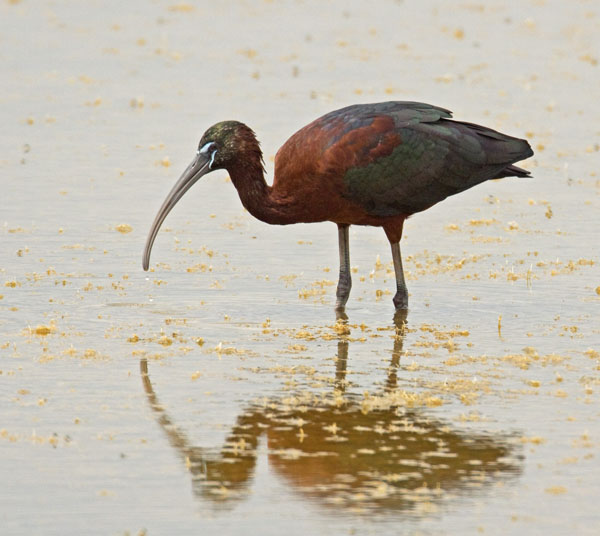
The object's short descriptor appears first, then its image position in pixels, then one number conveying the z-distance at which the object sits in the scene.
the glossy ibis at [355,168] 21.22
